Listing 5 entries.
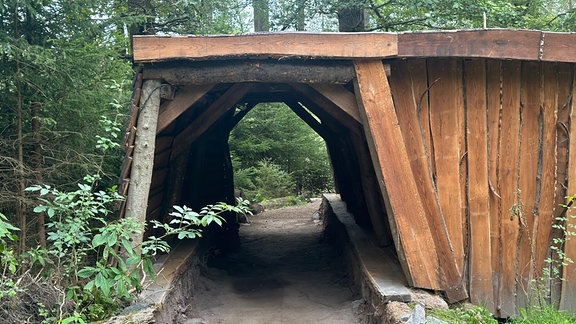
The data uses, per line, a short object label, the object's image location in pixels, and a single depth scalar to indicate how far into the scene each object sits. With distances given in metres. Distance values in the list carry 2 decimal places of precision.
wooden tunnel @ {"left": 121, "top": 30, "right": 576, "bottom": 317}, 4.73
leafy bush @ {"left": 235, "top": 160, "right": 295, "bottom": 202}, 15.84
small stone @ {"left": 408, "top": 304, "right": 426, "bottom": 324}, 3.71
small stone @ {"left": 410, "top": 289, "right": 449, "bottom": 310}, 4.29
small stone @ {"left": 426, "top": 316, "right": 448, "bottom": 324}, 3.72
